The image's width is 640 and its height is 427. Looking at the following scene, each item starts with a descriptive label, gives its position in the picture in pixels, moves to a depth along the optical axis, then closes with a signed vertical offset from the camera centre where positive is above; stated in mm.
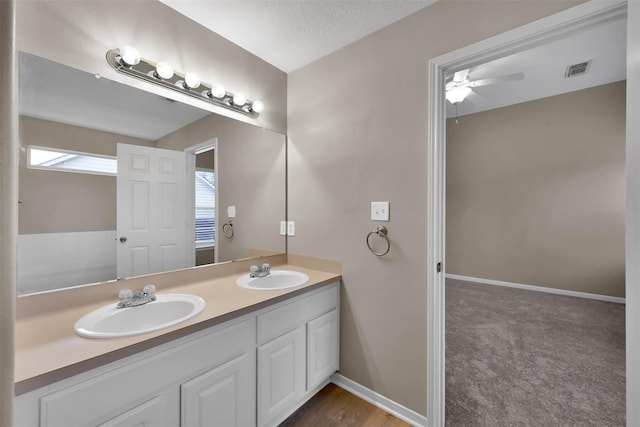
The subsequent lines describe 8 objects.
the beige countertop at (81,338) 755 -438
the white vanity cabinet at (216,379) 793 -659
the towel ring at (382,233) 1628 -120
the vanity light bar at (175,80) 1315 +794
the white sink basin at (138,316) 980 -448
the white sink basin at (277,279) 1750 -456
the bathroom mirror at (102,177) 1129 +207
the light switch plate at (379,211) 1628 +22
